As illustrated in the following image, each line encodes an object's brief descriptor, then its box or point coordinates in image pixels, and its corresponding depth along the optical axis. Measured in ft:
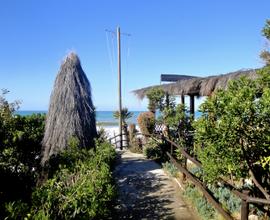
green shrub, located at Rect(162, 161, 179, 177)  18.20
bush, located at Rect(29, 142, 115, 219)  8.03
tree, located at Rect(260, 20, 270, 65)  8.88
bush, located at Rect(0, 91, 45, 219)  14.75
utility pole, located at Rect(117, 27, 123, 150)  34.38
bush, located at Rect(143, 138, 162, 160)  24.67
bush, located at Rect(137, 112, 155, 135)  31.79
